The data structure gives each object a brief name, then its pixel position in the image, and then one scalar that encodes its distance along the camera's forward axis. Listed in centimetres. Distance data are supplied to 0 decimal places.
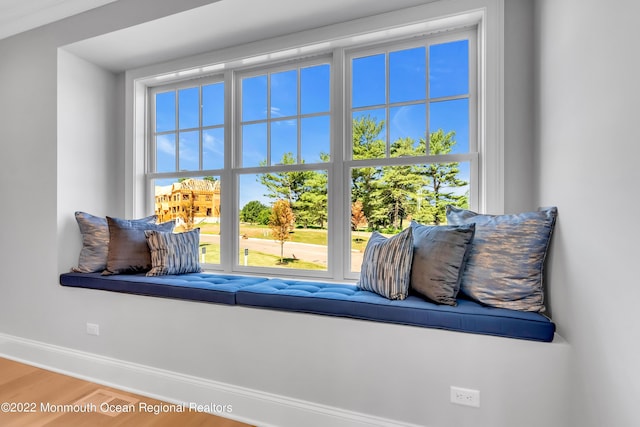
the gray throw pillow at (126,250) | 235
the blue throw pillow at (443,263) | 156
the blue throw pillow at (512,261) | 148
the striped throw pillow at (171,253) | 231
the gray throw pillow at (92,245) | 248
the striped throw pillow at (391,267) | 166
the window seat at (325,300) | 140
